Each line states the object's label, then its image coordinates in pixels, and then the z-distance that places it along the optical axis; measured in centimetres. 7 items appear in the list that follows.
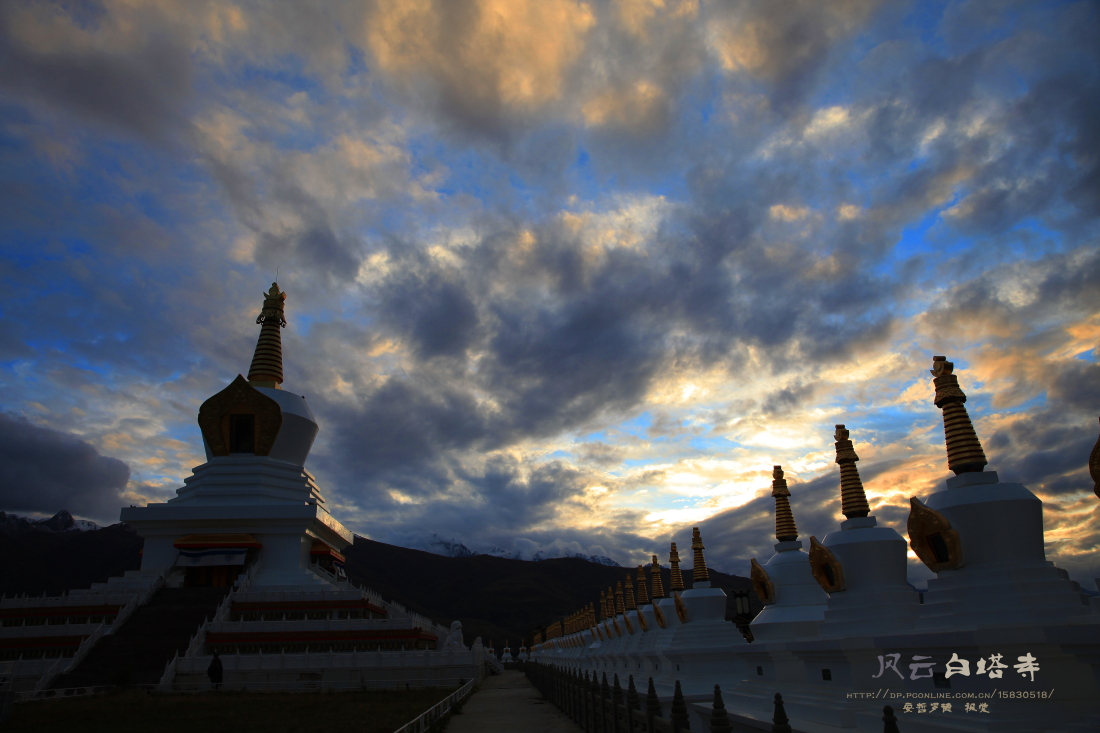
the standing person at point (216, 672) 2505
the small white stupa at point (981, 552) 873
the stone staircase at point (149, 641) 2552
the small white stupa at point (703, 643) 2003
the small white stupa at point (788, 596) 1520
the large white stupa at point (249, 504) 3953
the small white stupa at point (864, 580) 1146
